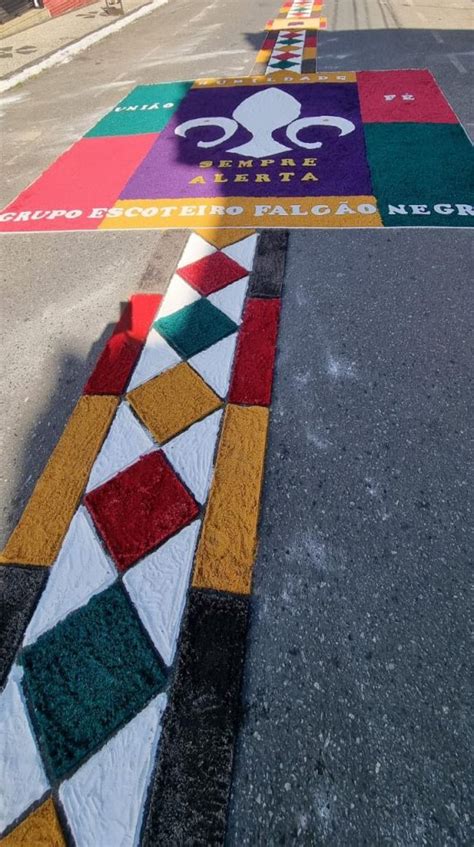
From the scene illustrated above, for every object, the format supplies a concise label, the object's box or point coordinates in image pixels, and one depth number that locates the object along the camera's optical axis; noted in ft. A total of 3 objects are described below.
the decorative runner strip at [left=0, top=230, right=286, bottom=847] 4.69
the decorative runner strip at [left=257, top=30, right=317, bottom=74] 24.52
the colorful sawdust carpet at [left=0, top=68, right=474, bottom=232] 13.39
